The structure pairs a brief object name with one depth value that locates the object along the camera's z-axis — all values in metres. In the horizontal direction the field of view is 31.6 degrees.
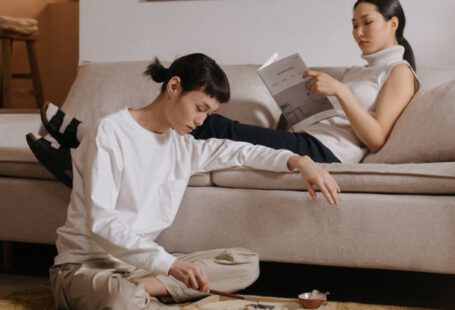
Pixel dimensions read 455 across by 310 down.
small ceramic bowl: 1.82
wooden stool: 4.48
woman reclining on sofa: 2.43
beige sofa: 2.12
